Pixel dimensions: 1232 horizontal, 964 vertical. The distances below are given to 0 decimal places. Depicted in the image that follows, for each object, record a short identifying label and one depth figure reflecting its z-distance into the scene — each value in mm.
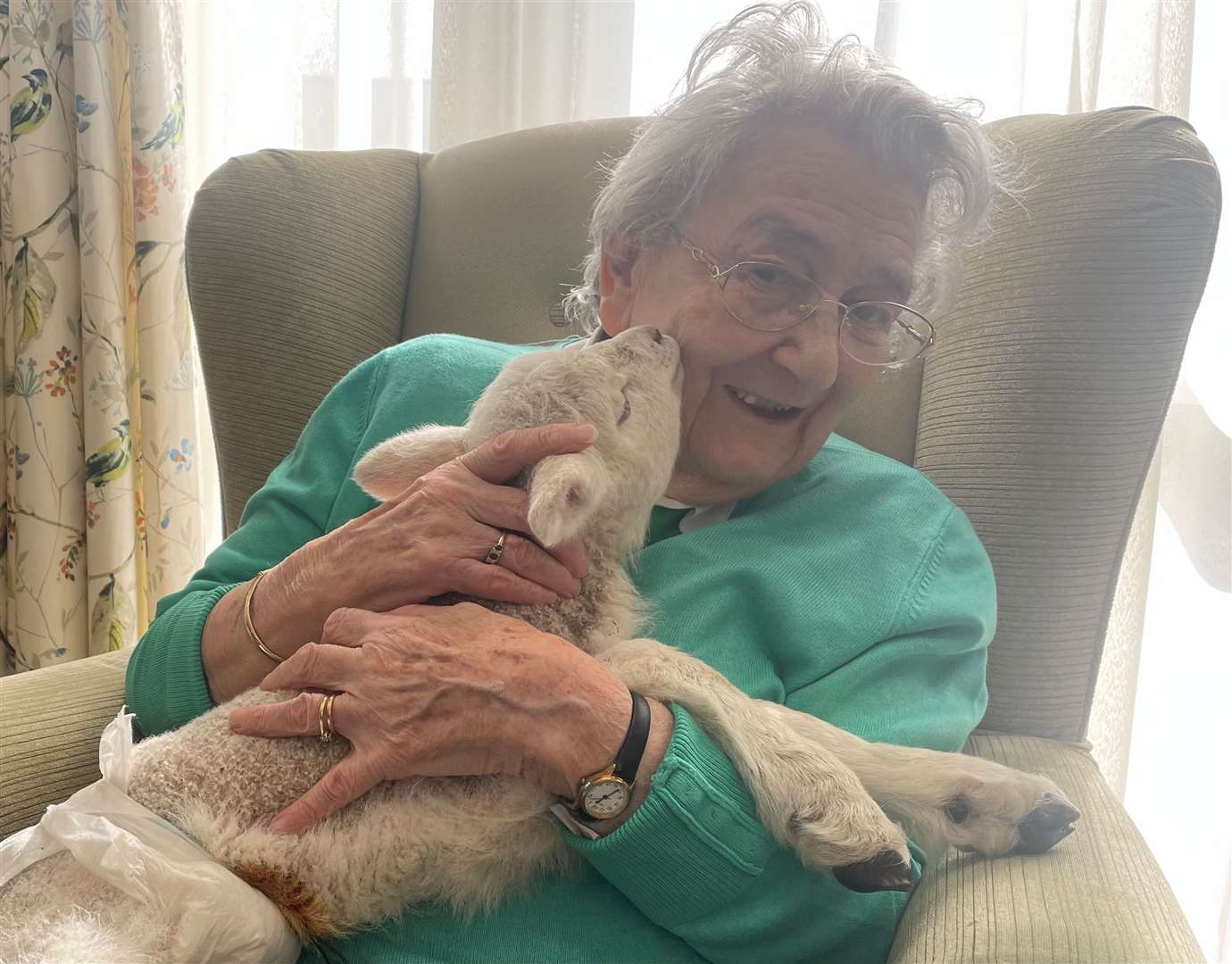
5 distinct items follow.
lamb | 421
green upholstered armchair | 447
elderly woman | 449
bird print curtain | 1093
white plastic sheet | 407
